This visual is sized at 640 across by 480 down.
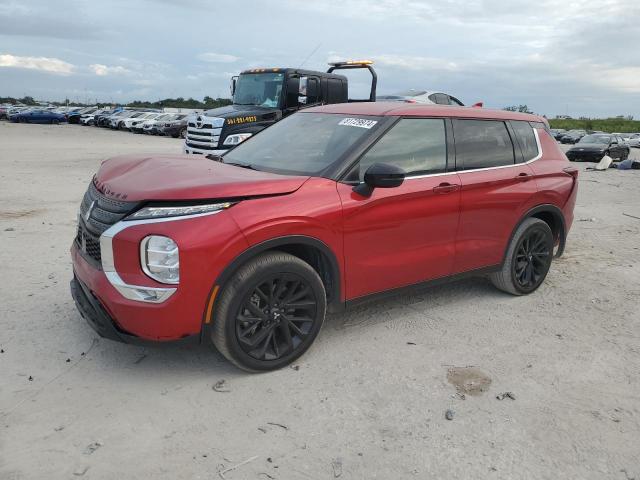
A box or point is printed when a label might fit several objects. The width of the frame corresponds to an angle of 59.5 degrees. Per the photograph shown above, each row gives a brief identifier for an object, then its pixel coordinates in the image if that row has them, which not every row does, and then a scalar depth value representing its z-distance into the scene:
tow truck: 12.15
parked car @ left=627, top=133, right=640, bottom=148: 46.59
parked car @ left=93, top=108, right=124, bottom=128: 40.97
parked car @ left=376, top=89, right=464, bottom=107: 15.44
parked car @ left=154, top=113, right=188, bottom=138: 34.59
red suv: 3.28
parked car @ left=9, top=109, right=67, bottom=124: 42.27
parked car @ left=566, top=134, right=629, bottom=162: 25.45
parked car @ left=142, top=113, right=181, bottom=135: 35.12
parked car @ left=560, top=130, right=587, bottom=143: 50.97
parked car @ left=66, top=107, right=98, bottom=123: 44.84
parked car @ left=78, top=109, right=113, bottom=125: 42.91
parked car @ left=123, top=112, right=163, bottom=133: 37.12
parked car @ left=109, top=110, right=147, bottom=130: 38.59
